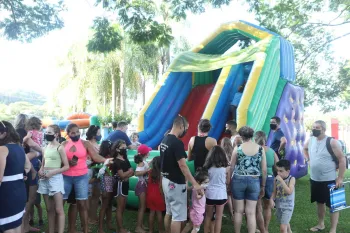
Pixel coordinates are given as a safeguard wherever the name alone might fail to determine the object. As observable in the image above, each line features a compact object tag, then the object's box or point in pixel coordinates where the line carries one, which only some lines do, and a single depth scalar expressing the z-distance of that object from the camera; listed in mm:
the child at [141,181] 4312
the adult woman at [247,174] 3627
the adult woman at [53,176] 3596
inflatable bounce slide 5969
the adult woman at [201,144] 3833
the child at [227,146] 4203
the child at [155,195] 4121
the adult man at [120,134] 5352
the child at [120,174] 4156
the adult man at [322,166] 4129
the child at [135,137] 7661
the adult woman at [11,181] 2570
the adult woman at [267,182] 4078
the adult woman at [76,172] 3746
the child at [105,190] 4191
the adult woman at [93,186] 4316
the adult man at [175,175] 3367
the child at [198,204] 3668
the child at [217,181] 3650
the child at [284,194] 3605
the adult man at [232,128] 5094
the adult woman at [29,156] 3873
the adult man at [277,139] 5055
